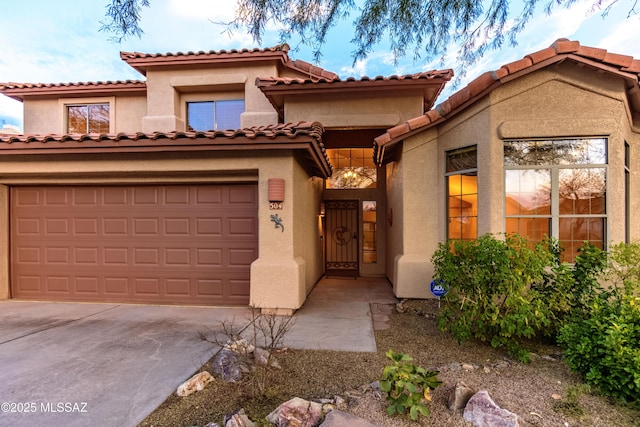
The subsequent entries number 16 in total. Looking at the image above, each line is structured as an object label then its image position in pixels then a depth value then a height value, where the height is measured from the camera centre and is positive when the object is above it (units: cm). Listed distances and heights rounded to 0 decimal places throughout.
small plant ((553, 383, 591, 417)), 258 -177
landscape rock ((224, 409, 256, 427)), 235 -170
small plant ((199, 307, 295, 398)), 286 -170
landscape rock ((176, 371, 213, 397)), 295 -178
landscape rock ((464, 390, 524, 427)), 236 -168
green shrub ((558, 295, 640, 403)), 270 -138
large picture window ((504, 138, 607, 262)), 521 +32
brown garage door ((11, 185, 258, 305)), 615 -69
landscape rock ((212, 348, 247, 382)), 314 -170
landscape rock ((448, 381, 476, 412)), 260 -168
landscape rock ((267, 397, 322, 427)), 241 -172
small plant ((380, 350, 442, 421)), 247 -153
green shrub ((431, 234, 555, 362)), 358 -104
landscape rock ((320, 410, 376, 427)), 239 -174
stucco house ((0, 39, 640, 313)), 520 +52
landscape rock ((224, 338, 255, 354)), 324 -156
